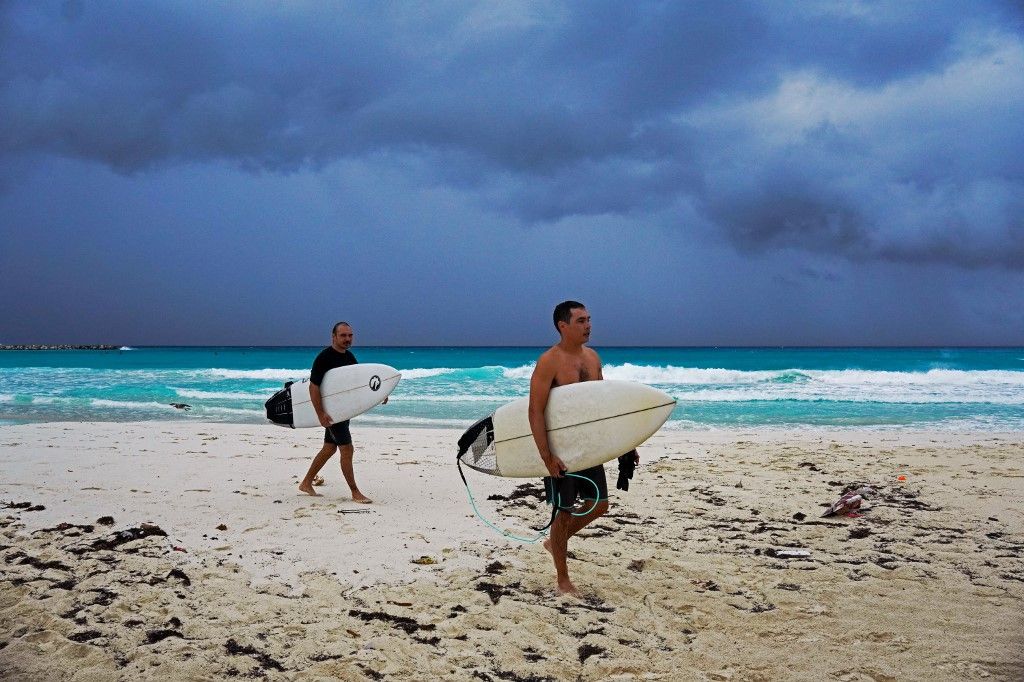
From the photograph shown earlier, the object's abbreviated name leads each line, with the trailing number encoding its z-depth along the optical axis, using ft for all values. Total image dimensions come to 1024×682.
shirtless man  12.46
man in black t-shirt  20.58
